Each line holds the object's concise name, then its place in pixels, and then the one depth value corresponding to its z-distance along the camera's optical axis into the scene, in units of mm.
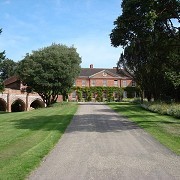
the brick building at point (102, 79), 51361
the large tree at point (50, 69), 28532
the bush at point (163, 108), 16174
